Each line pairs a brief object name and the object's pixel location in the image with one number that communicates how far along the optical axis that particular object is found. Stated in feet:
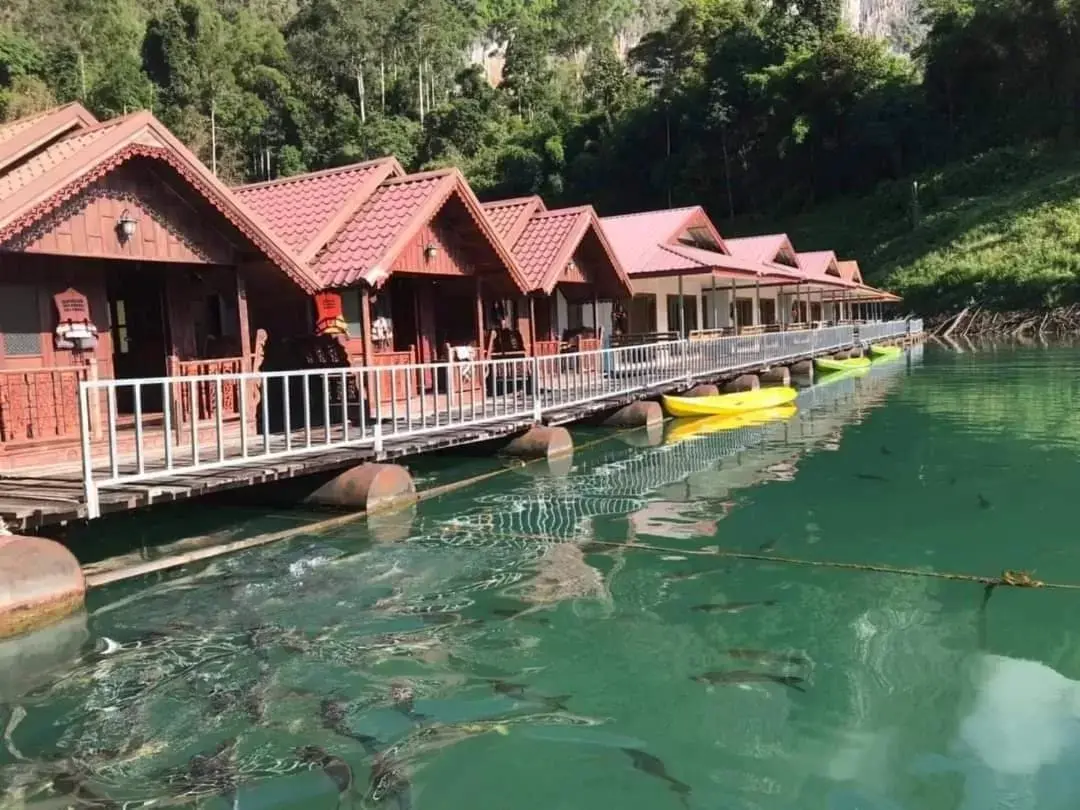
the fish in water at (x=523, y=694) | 20.53
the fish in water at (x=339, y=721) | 18.84
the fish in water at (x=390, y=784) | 16.72
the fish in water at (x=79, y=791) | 16.39
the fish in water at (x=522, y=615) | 25.90
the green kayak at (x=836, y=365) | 111.75
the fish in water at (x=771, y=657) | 22.56
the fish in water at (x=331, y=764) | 17.25
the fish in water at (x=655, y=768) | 17.05
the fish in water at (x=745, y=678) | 21.44
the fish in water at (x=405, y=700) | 19.94
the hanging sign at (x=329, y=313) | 48.42
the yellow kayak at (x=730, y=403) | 69.97
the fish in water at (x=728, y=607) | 26.40
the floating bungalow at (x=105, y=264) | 34.24
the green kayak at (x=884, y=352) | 136.46
